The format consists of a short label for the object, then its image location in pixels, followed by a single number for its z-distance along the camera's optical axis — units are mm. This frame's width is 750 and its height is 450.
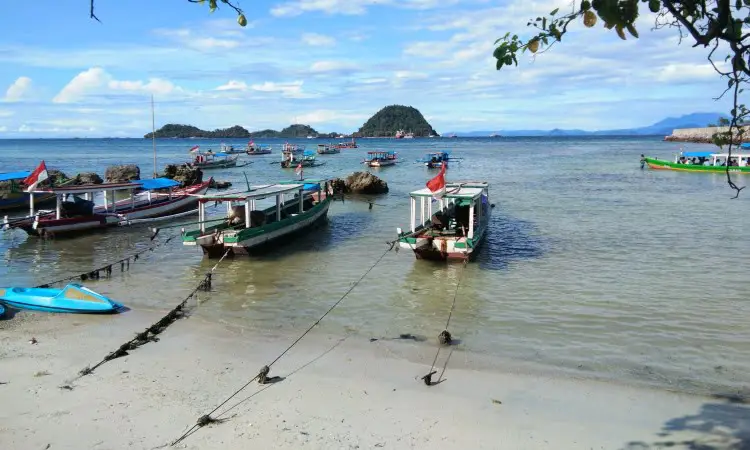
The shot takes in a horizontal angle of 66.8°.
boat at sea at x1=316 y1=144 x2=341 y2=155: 107300
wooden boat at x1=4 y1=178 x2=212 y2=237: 23734
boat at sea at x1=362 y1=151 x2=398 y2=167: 73375
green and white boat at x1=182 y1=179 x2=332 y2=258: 19484
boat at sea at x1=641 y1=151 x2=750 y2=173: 52188
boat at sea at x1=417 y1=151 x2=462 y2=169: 71125
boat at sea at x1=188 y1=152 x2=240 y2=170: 71569
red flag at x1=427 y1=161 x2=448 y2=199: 18122
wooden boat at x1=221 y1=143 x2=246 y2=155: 97500
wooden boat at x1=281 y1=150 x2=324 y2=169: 72312
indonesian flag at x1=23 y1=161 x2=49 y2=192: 24125
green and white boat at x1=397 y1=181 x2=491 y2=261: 18312
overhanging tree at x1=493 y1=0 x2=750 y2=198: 3725
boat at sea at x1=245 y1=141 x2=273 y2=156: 101006
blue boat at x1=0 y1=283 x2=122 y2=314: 13367
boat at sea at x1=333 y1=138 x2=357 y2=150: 140625
